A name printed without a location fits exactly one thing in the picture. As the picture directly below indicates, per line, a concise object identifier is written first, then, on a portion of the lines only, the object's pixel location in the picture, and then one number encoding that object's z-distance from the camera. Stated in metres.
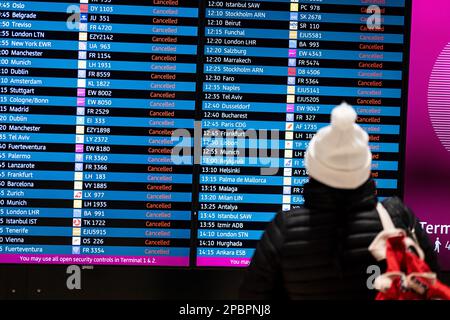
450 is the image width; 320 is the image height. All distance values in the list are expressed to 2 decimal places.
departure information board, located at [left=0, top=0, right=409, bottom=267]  4.86
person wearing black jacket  2.98
